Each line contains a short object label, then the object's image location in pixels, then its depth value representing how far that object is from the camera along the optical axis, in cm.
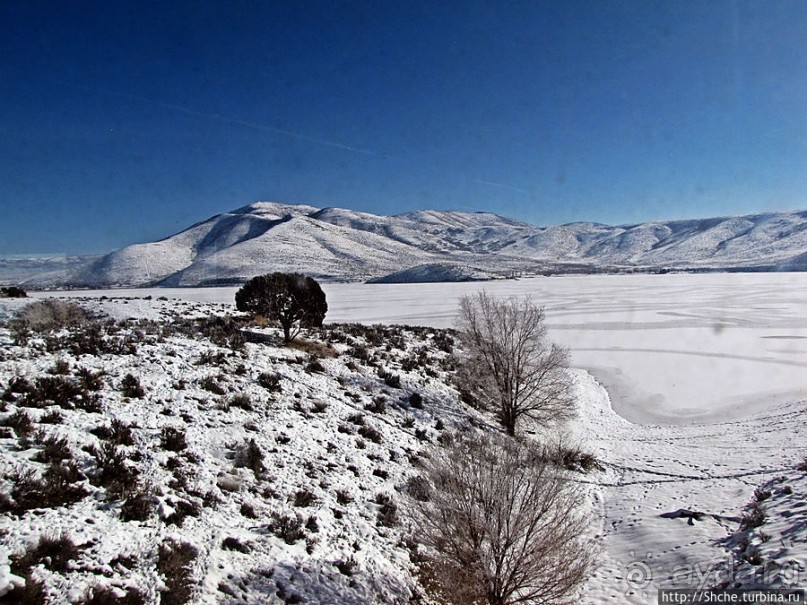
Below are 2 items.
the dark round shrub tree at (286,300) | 1664
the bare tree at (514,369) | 1577
